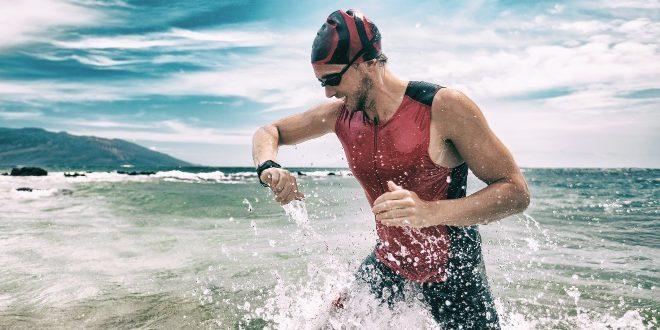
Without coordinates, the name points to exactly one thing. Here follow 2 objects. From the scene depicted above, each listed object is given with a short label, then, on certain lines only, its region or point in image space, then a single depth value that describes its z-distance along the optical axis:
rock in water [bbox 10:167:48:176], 43.66
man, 2.17
